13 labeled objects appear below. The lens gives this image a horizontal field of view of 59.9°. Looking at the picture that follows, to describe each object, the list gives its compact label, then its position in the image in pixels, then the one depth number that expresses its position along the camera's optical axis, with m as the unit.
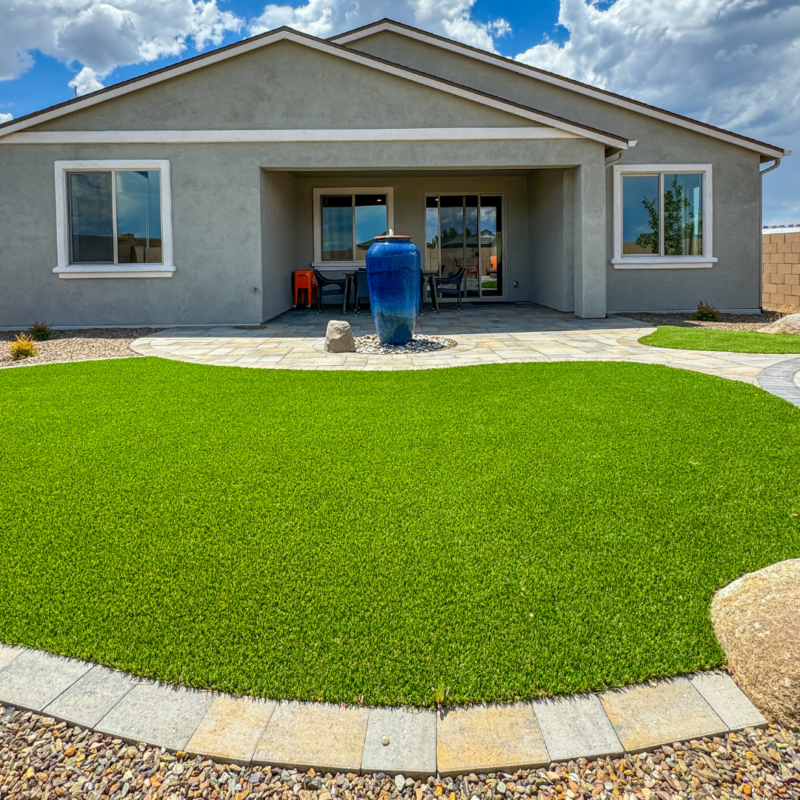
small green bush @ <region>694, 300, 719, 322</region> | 12.74
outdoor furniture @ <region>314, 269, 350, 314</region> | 14.21
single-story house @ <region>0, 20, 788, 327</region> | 11.59
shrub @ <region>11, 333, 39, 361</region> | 8.96
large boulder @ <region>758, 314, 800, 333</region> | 10.57
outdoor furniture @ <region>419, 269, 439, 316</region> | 14.37
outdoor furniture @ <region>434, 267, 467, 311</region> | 14.24
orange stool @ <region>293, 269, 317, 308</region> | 15.11
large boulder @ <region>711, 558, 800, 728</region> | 2.12
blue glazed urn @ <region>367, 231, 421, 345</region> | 8.91
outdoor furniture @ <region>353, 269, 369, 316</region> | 14.73
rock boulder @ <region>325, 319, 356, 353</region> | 9.02
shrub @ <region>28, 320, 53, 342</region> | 10.80
